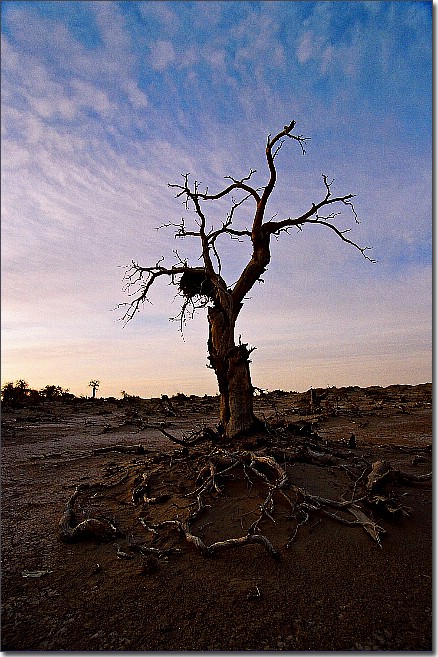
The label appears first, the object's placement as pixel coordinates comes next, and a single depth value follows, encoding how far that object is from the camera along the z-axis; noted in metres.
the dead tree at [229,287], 8.16
